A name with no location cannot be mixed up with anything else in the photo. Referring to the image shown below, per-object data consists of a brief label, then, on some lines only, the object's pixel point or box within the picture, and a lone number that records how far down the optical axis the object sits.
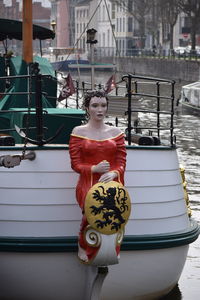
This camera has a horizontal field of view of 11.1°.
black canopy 16.06
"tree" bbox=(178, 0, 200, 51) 82.19
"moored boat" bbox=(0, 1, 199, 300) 9.57
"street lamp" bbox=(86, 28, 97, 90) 11.31
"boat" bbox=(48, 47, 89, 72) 82.32
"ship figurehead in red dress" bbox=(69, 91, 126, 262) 9.09
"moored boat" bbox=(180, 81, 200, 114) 42.50
